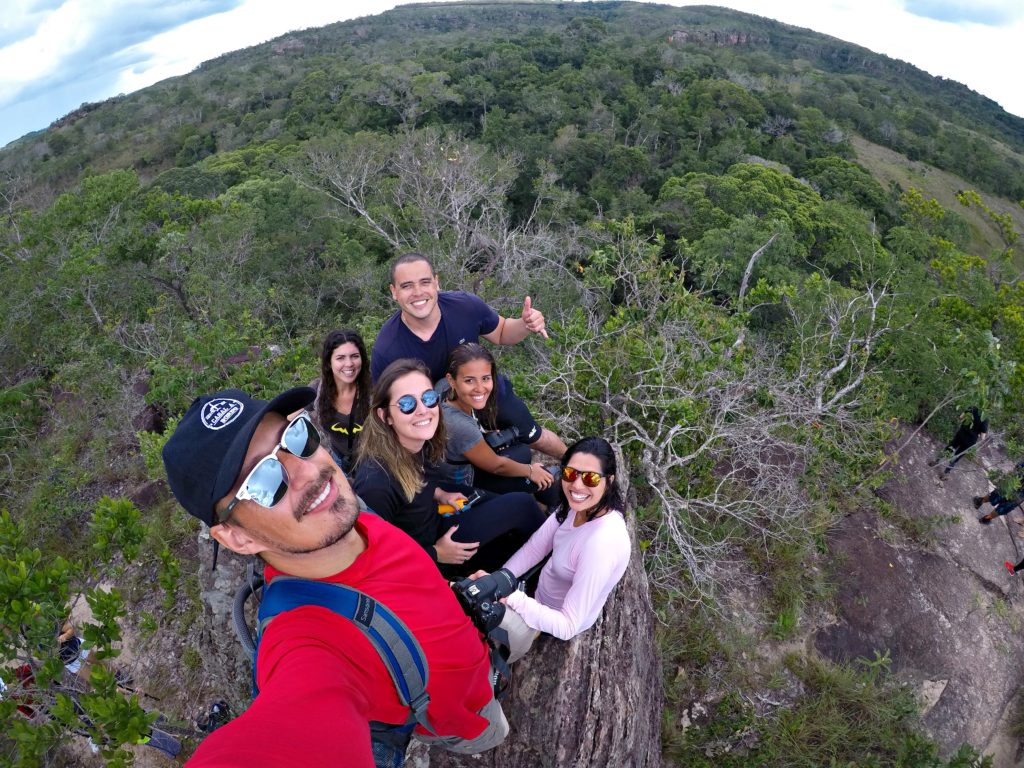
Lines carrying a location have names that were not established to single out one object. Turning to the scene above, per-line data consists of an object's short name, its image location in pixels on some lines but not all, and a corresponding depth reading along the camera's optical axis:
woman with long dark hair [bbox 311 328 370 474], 3.71
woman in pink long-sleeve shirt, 2.49
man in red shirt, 1.27
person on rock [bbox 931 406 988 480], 8.63
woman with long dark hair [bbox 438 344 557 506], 3.12
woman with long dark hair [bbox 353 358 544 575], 2.48
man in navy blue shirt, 3.38
